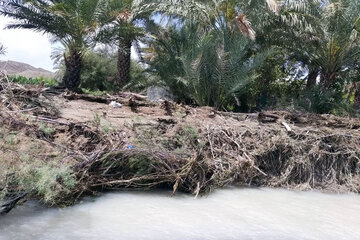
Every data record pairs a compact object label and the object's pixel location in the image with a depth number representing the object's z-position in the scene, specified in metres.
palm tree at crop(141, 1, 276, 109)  11.95
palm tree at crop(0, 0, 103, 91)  12.05
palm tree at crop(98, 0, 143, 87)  12.63
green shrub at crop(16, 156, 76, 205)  4.85
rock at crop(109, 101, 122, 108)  10.03
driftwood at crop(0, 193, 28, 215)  4.60
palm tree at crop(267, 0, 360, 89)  12.97
